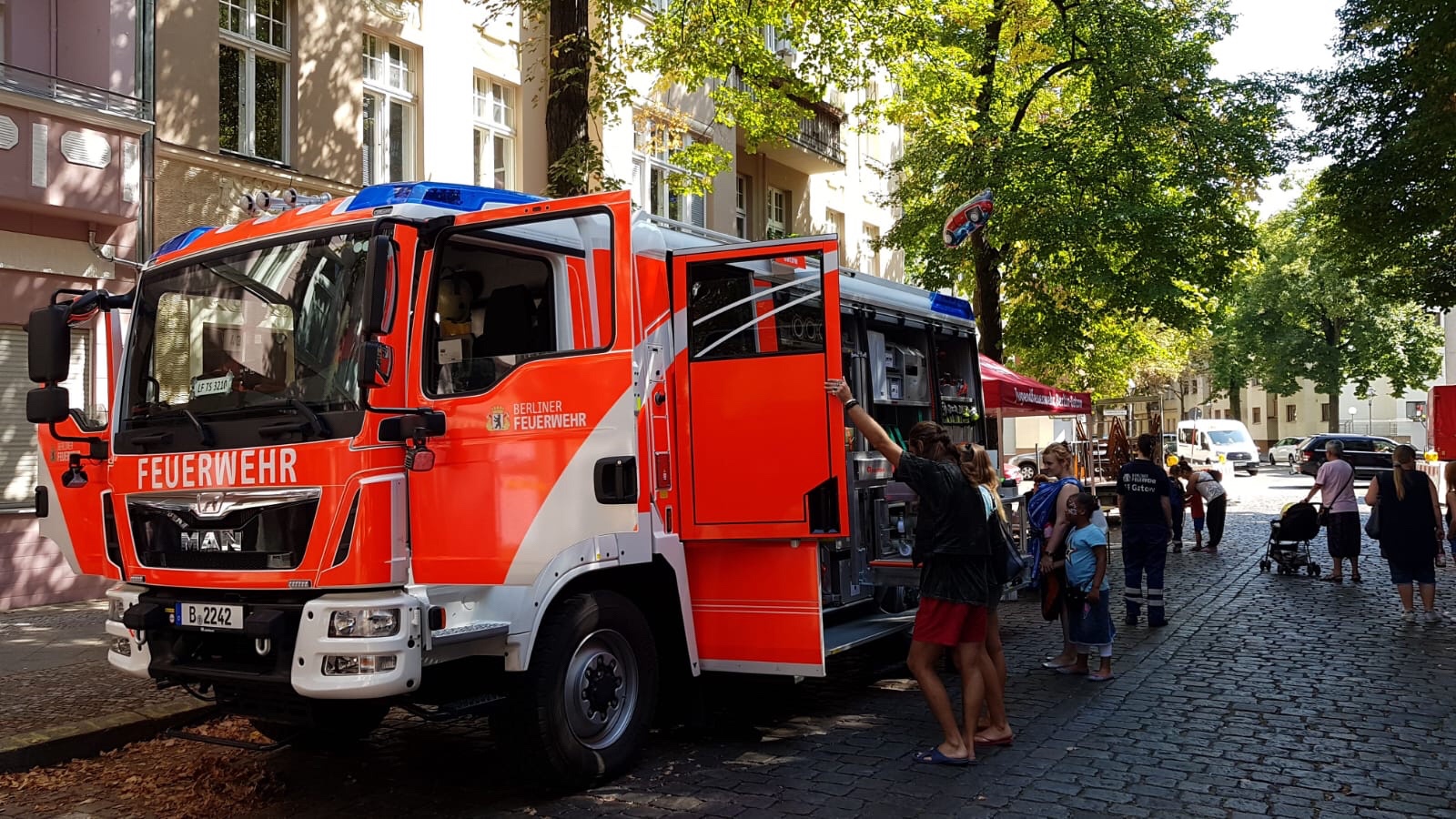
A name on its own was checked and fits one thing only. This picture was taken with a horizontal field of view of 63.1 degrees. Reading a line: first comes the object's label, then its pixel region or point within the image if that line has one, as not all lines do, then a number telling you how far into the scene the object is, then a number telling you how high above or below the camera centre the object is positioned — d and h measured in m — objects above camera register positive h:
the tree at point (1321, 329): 54.09 +4.96
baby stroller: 14.84 -1.27
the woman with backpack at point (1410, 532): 11.31 -0.95
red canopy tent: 15.20 +0.65
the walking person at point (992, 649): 6.68 -1.19
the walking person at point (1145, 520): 10.64 -0.72
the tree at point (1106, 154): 18.73 +4.69
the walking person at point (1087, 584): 8.41 -1.02
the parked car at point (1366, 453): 34.69 -0.57
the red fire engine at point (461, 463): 5.32 -0.03
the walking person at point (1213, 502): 17.91 -0.99
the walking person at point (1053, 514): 8.55 -0.54
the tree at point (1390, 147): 16.84 +4.27
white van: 41.03 -0.14
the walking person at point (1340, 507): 14.12 -0.87
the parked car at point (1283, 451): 54.91 -0.71
